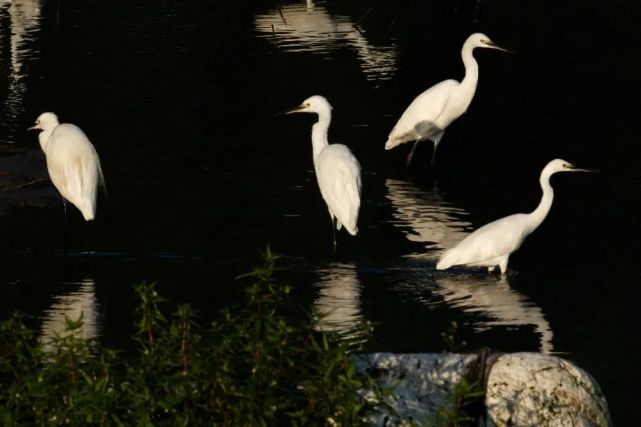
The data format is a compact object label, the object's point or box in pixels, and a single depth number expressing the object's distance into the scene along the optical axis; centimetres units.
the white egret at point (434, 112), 2802
